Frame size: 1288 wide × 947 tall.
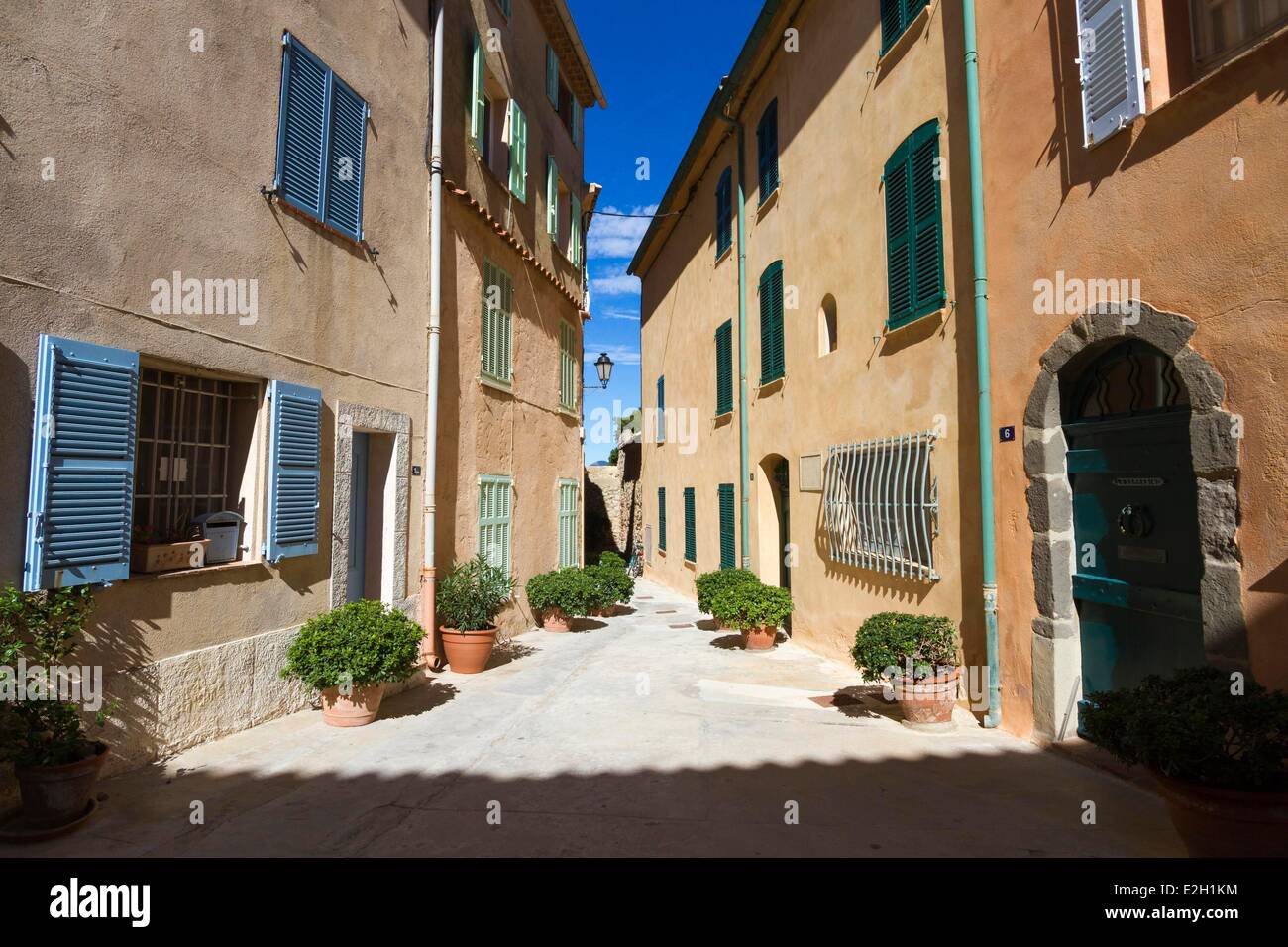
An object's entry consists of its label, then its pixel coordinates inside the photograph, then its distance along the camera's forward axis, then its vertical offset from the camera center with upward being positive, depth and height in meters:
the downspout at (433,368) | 7.77 +1.64
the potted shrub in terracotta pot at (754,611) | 9.15 -1.22
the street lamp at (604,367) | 16.03 +3.35
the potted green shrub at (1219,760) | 3.08 -1.11
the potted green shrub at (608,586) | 10.89 -1.11
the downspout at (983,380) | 5.80 +1.08
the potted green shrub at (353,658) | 5.46 -1.07
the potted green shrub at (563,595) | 10.46 -1.15
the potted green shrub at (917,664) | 5.82 -1.22
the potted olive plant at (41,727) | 3.61 -1.05
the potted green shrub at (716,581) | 9.72 -0.91
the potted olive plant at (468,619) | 7.85 -1.12
